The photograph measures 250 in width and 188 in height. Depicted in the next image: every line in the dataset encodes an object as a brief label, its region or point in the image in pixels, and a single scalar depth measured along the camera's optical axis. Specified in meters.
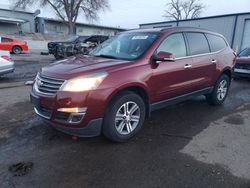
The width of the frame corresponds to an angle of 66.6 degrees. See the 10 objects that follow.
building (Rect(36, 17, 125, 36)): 37.14
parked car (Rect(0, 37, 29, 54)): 16.21
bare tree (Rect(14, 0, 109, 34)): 36.02
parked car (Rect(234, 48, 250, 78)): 7.91
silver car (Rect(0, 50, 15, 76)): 6.61
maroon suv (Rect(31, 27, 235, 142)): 2.67
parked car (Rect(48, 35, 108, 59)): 12.23
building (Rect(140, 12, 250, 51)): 15.56
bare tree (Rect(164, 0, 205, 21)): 52.57
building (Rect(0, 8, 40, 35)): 31.60
